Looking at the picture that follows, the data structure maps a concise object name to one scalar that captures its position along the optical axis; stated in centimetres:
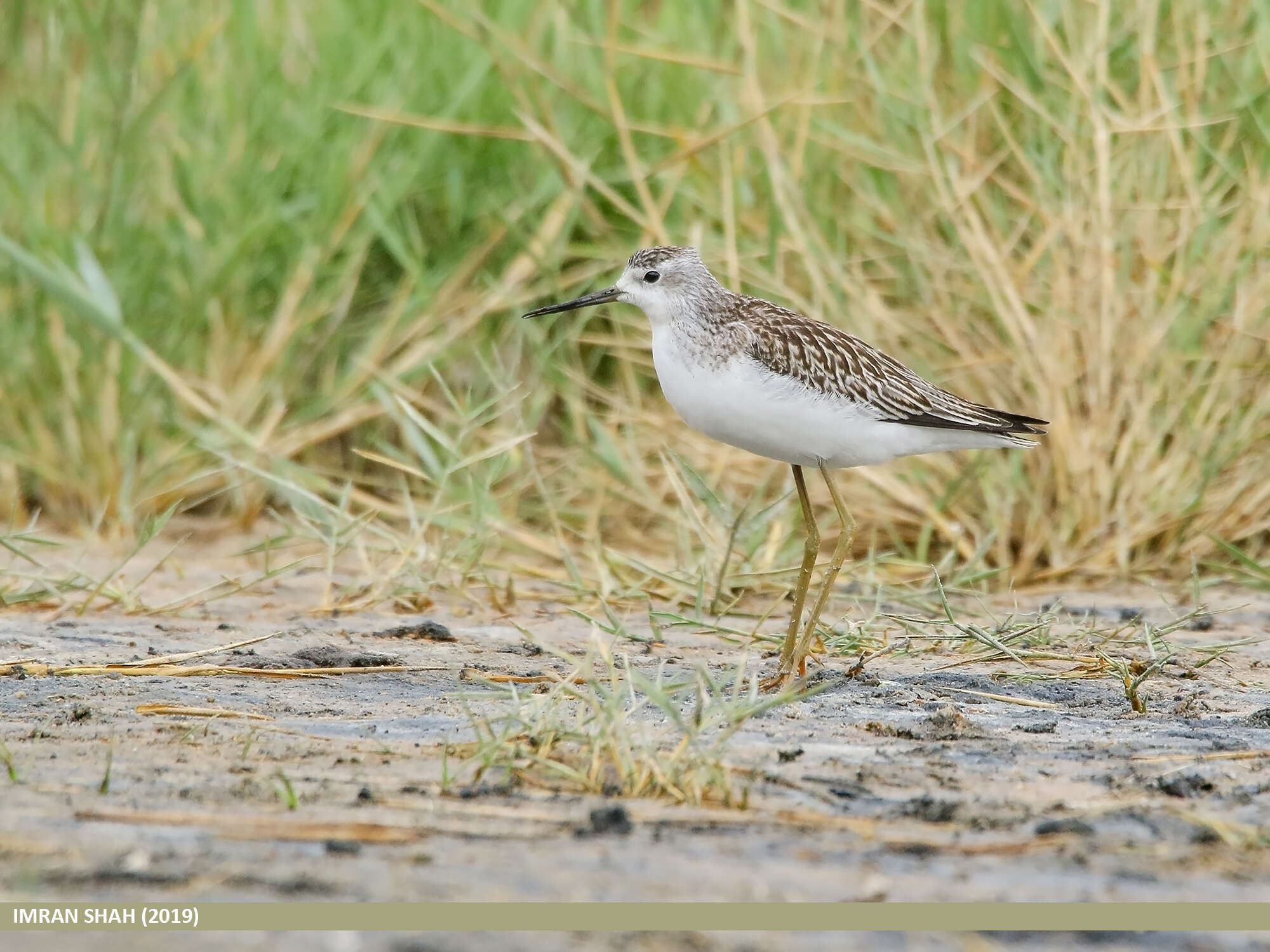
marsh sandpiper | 827
